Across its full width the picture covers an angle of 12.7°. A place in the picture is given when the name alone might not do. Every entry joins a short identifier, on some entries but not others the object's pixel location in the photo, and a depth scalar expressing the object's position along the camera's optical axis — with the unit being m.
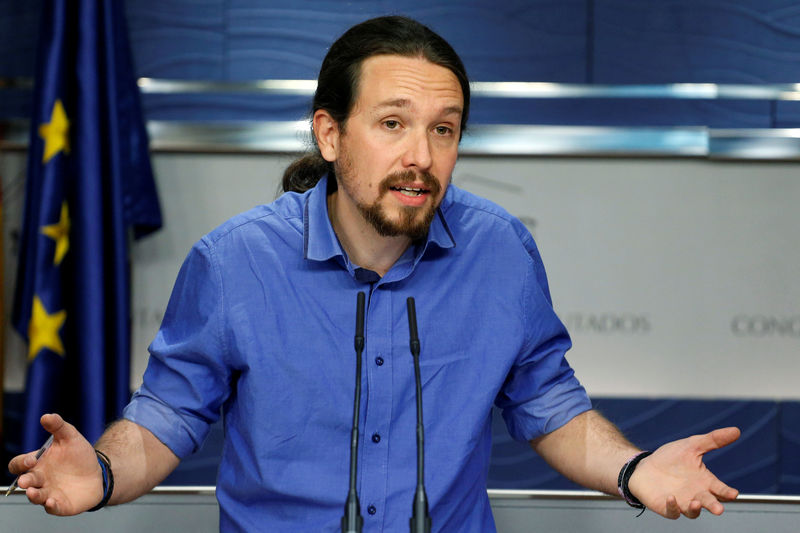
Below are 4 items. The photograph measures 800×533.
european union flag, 5.42
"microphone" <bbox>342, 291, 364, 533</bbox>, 3.89
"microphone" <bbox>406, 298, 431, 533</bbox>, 3.90
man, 4.14
